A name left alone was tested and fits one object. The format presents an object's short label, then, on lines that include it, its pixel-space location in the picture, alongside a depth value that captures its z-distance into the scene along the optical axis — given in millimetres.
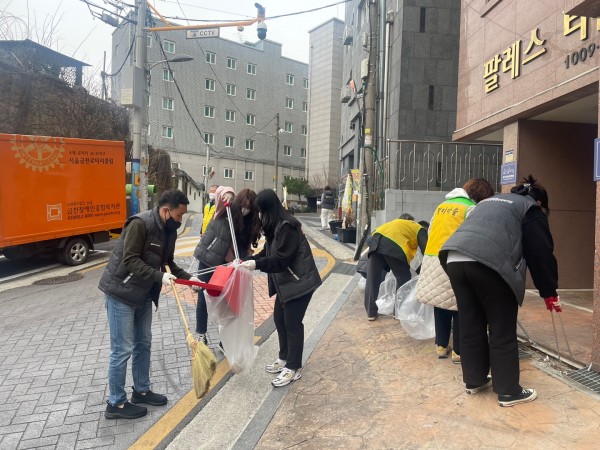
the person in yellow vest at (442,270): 3851
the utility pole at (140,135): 11764
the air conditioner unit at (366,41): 10656
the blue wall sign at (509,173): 6027
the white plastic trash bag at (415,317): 4410
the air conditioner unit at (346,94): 17888
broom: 3025
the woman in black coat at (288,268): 3604
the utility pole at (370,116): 9906
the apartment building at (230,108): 36531
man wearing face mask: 3079
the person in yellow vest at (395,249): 5117
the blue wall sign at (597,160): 3502
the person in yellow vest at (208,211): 5624
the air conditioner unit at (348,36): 19484
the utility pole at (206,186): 32281
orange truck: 8406
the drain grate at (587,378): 3274
